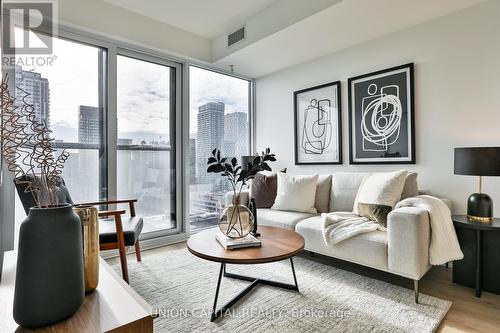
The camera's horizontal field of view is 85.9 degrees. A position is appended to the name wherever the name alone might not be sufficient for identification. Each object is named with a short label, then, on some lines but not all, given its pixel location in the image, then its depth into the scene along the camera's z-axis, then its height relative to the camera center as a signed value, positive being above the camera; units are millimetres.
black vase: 699 -263
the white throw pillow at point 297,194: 3025 -296
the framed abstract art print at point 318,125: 3418 +582
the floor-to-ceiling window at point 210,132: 3732 +567
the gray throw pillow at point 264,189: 3301 -250
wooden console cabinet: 718 -415
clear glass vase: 1935 -382
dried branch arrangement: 785 +34
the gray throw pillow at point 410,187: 2459 -182
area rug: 1640 -947
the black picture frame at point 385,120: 2805 +524
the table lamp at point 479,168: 1976 -12
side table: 1984 -665
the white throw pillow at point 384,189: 2391 -197
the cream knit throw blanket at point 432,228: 1941 -492
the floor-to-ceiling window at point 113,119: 2656 +577
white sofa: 1883 -594
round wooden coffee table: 1611 -525
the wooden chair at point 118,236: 2080 -512
